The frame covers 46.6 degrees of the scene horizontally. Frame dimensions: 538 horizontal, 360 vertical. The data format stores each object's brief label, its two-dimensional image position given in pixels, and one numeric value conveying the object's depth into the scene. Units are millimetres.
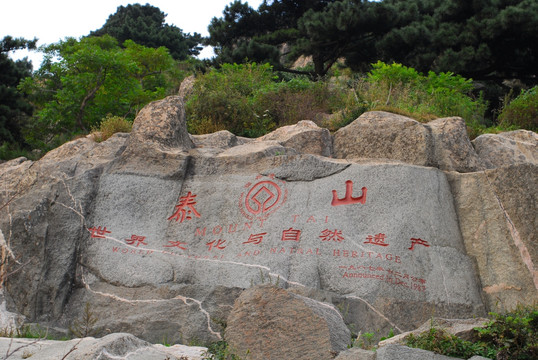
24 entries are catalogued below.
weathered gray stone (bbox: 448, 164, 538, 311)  7861
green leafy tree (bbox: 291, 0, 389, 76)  17016
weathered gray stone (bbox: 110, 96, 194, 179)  9188
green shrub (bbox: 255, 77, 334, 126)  13219
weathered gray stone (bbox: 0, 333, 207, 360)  5352
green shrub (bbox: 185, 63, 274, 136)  12812
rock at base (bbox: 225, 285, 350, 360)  5465
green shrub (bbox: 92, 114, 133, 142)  10359
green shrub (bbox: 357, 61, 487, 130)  12836
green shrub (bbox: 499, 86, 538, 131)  13180
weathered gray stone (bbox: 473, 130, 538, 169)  9711
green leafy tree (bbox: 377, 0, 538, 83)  15891
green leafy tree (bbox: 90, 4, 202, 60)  31344
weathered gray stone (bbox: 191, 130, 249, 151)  10211
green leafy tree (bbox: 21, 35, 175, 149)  14961
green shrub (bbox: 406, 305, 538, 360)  5004
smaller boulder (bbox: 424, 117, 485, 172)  9102
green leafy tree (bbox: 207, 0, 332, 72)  19016
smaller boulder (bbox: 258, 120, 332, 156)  10023
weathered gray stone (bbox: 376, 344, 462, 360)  4906
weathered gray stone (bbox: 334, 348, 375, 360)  4965
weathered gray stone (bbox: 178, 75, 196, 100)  16862
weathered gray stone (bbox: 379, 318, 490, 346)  5406
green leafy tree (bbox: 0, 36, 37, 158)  16578
